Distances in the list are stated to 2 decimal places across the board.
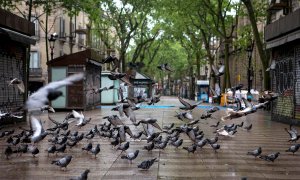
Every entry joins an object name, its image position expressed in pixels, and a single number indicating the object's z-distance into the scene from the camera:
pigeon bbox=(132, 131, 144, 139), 9.54
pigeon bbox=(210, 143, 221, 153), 8.63
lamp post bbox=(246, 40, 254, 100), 26.57
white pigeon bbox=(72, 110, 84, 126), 11.61
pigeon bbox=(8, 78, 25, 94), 10.60
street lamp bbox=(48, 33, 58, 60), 23.54
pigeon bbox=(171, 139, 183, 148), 8.87
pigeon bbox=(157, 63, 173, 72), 12.49
